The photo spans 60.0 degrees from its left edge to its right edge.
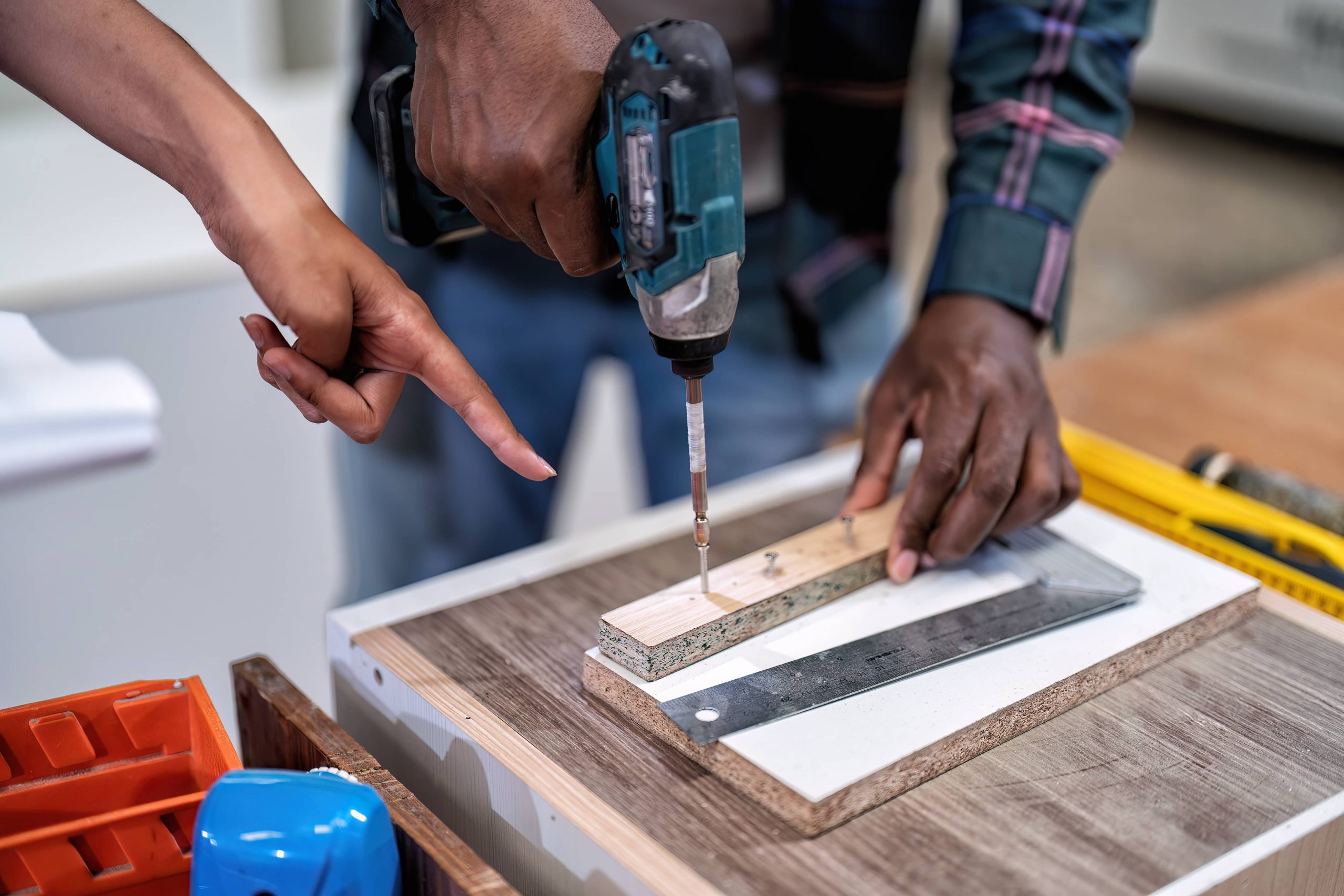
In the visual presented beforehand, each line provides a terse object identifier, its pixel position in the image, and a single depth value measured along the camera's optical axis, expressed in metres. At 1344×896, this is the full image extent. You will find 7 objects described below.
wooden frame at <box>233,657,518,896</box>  0.68
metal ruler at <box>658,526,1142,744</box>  0.81
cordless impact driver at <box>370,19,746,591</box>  0.69
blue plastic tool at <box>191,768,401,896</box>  0.63
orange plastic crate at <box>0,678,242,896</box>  0.69
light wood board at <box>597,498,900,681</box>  0.85
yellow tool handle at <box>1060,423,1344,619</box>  1.08
